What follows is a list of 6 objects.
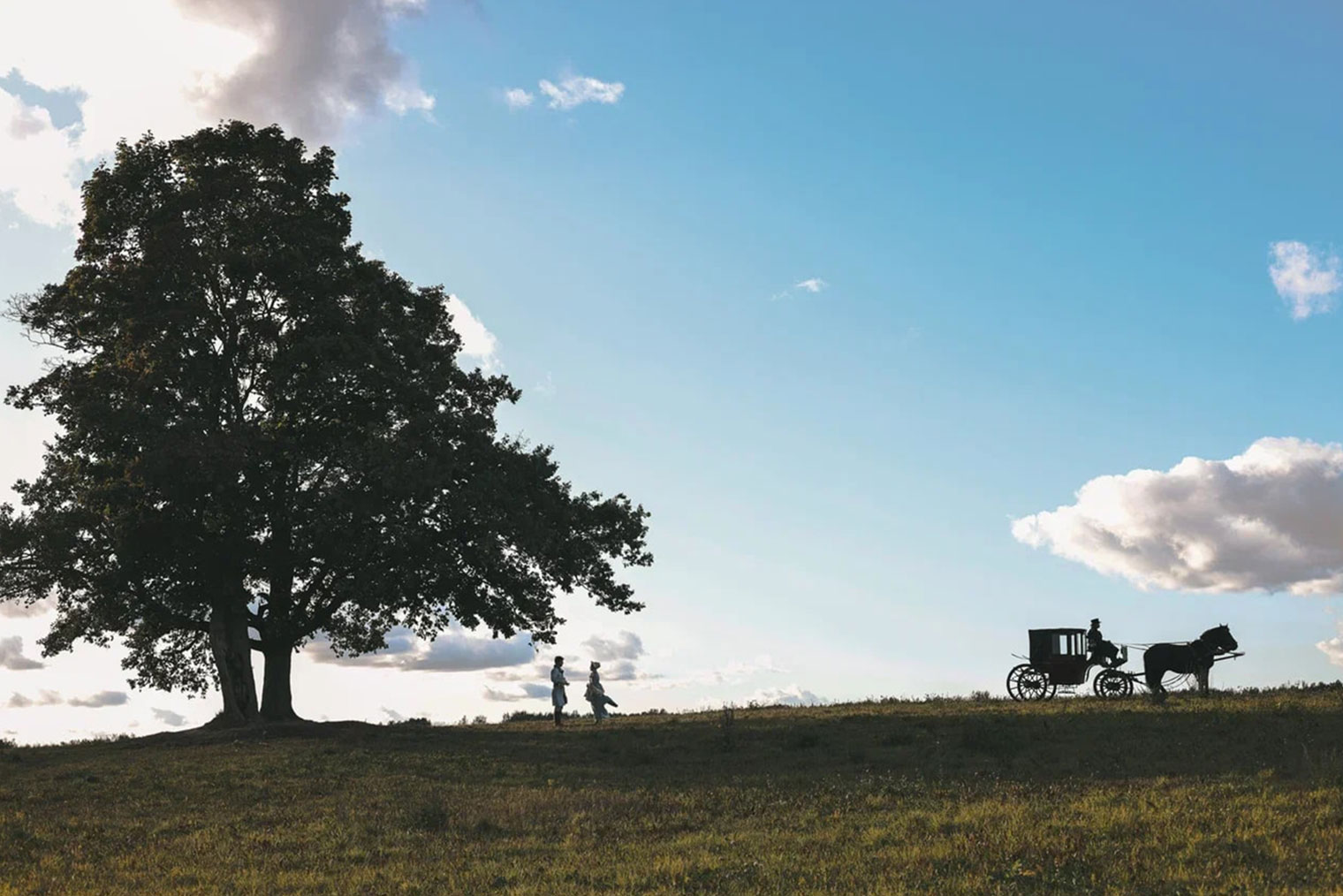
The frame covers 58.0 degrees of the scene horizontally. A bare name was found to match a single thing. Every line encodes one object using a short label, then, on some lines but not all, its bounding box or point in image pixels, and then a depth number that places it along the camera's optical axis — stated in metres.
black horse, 34.00
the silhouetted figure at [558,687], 38.34
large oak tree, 37.62
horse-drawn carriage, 34.06
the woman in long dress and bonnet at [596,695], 38.38
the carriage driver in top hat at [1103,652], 34.91
